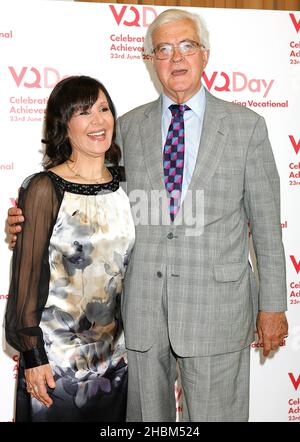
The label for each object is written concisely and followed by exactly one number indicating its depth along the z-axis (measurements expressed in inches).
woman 75.9
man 82.1
